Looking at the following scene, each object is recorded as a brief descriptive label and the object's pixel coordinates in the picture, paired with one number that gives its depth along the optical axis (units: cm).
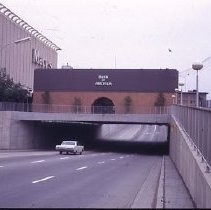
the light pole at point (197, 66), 2350
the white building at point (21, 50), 8072
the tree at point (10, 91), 6488
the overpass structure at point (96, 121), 1799
